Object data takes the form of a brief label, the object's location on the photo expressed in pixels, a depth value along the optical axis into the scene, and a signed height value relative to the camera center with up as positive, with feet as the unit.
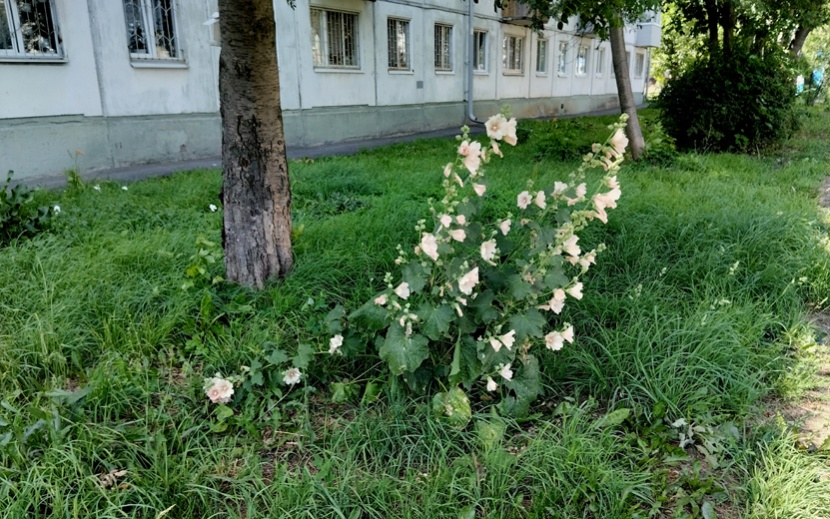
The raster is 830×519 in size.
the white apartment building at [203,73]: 27.30 +2.15
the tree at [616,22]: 17.48 +2.58
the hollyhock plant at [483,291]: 7.84 -2.51
